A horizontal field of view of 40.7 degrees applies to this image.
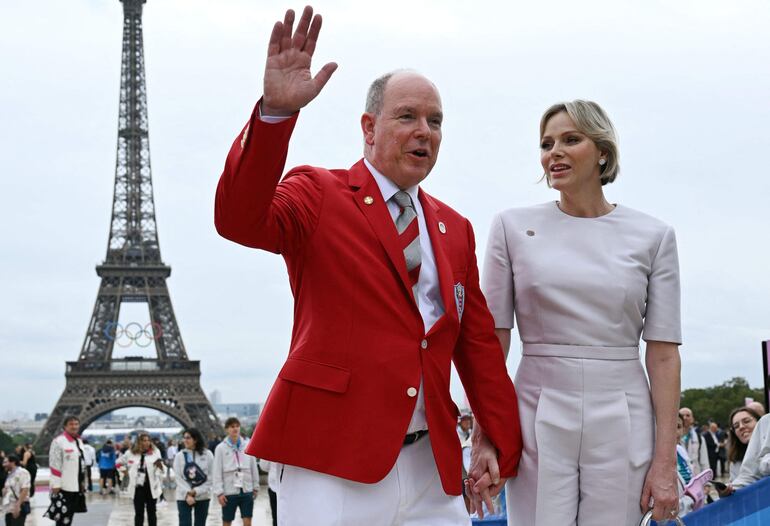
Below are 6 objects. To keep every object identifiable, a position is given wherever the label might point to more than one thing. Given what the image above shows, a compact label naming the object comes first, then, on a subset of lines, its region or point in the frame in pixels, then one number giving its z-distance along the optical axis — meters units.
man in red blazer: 2.91
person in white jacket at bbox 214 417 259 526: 12.39
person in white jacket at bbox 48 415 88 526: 13.02
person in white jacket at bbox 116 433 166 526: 14.45
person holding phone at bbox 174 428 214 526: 12.42
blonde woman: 3.50
